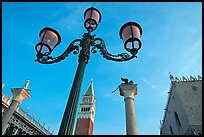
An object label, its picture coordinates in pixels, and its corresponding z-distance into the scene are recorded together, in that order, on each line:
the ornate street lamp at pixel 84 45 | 3.32
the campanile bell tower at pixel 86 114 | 41.59
